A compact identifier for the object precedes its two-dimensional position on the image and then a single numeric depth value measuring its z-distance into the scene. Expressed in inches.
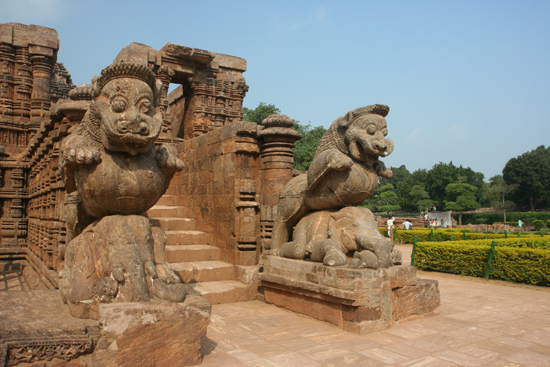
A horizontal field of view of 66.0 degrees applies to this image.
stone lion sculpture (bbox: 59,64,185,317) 134.0
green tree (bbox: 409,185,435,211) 2017.7
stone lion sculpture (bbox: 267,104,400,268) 185.0
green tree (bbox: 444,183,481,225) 1830.7
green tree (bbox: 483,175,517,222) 1814.7
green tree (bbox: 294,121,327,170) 1013.1
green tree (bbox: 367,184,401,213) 1999.5
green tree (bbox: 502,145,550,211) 1753.1
